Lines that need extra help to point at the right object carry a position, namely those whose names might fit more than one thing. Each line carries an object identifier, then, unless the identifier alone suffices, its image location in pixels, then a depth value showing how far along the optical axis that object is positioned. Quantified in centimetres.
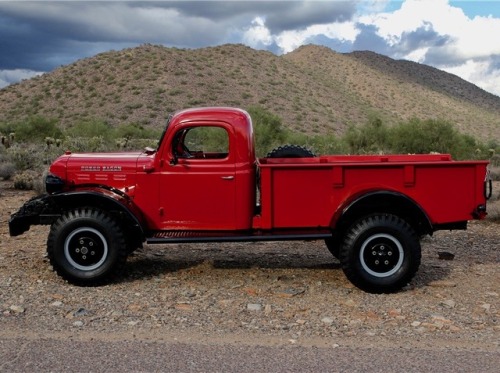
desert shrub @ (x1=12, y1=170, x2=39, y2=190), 1542
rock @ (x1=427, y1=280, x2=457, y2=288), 713
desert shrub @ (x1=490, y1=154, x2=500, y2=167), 2356
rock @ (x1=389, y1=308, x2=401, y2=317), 615
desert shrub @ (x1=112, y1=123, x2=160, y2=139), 3206
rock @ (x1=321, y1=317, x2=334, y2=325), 587
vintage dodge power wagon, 683
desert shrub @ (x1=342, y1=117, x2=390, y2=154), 2703
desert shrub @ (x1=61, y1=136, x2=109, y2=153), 2258
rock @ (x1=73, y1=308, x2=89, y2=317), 611
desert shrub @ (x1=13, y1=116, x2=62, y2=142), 3023
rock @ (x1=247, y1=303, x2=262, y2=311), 628
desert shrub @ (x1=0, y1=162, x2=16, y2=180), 1733
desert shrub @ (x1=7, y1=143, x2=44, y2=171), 1897
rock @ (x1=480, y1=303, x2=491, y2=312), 632
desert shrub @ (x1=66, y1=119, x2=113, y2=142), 3141
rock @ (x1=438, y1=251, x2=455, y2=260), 853
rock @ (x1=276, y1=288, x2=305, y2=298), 676
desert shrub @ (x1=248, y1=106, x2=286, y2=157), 2472
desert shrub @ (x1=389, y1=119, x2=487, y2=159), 2511
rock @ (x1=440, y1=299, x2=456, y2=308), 640
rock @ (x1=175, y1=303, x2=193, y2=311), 627
